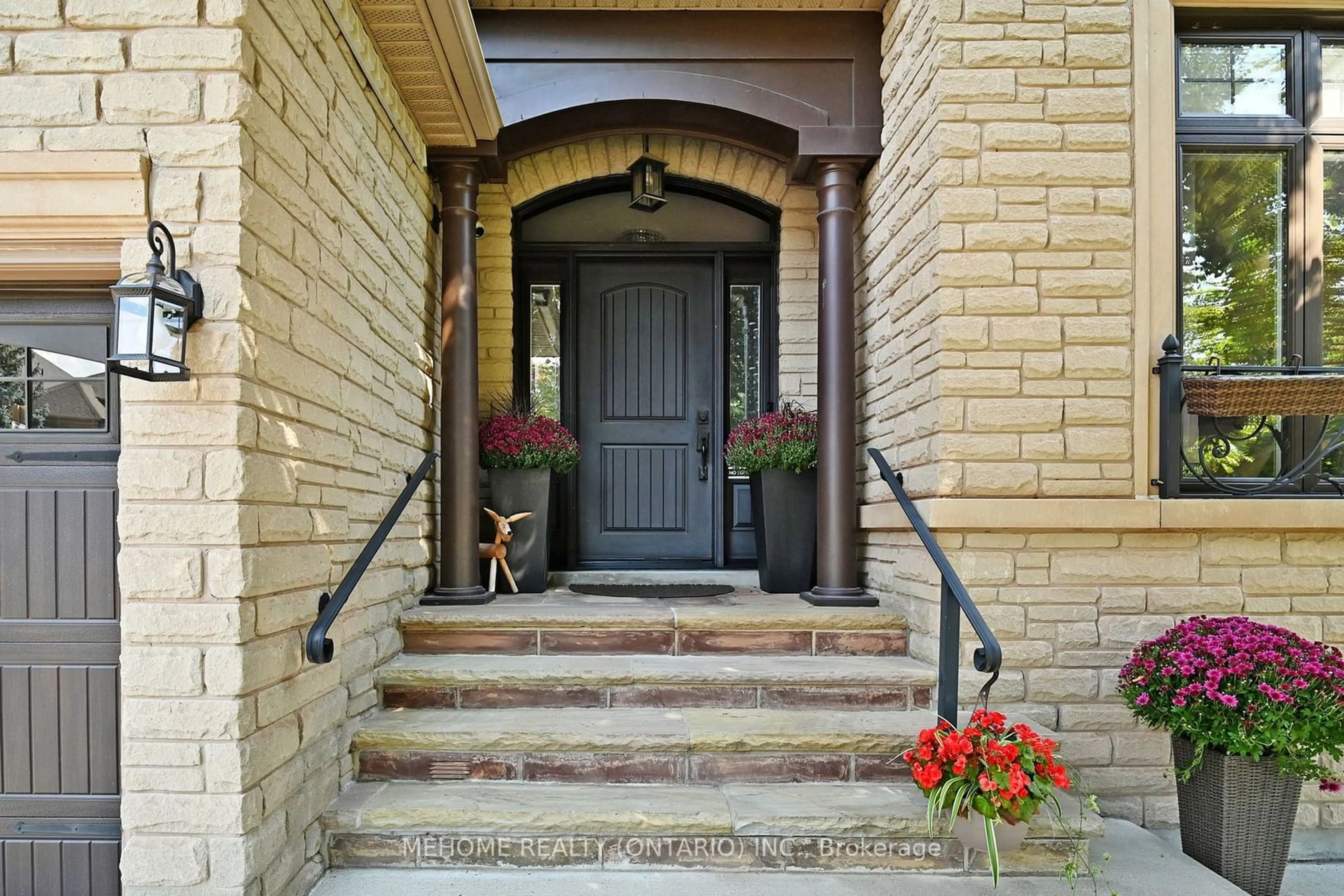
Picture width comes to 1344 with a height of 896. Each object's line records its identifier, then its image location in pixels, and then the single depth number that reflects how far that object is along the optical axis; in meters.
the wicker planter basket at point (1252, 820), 2.48
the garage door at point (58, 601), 2.14
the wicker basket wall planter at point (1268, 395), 2.93
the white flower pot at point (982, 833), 2.22
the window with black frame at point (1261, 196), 3.23
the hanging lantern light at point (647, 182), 4.32
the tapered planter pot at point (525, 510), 4.15
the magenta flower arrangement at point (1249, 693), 2.43
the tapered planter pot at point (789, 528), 4.11
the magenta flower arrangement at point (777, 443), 4.06
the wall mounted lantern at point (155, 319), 1.79
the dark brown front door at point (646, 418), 4.91
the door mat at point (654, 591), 4.03
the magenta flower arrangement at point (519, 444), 4.11
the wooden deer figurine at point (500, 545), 3.93
